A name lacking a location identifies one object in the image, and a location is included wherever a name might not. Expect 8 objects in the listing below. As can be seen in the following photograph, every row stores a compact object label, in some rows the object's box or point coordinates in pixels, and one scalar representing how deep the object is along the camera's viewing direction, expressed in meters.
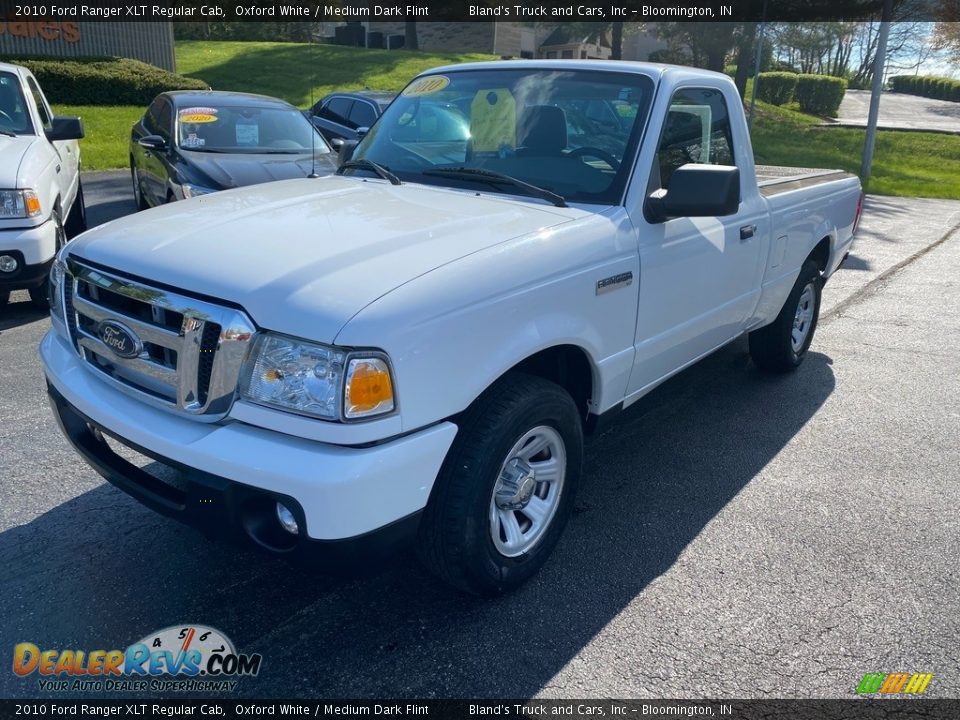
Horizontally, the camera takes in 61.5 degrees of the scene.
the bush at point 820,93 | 37.62
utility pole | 17.61
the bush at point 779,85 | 39.42
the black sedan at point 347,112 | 13.05
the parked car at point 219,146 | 7.78
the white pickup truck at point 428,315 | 2.43
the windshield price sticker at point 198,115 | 8.68
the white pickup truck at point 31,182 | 5.71
